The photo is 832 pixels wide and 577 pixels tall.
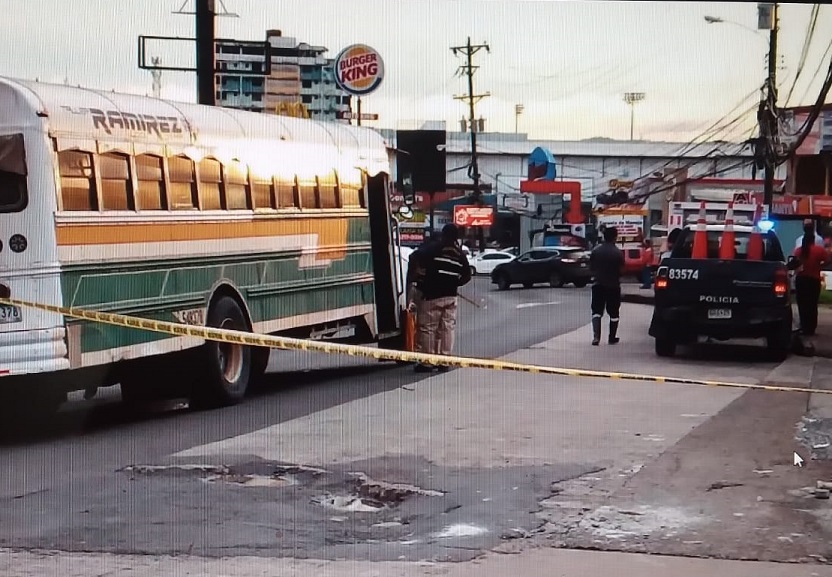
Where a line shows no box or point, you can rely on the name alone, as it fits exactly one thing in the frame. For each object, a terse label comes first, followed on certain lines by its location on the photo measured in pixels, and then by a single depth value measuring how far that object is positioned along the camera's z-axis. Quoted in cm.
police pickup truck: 1496
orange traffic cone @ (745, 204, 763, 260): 1536
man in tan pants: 1424
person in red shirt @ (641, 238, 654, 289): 1753
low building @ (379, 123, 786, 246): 1409
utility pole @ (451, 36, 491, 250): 1119
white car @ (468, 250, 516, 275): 1782
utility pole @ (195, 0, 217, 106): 1081
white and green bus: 969
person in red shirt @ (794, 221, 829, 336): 1652
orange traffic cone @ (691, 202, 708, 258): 1531
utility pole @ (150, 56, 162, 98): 1120
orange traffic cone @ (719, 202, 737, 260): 1528
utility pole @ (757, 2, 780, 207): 1102
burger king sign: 1143
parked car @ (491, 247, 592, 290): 1922
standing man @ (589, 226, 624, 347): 1622
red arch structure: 1571
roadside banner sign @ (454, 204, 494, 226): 1546
